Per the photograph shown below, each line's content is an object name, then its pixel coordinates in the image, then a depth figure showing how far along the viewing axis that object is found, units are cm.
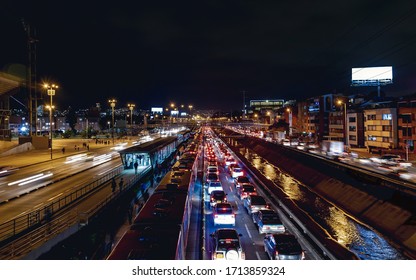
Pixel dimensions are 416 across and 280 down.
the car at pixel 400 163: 2908
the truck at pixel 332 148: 3984
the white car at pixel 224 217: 1648
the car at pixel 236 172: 3012
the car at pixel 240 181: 2543
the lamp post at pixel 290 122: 8656
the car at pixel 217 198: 1994
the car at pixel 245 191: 2168
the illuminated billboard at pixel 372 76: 6281
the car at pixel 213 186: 2355
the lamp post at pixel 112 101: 5768
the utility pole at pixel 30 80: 5188
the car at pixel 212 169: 3122
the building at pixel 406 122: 3906
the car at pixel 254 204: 1827
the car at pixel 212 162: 3661
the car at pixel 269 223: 1513
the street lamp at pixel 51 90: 3722
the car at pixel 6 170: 2828
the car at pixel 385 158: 3179
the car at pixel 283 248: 1179
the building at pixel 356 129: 5182
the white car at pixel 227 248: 1178
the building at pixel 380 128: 4275
